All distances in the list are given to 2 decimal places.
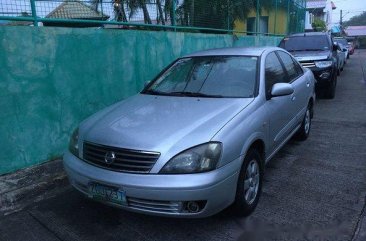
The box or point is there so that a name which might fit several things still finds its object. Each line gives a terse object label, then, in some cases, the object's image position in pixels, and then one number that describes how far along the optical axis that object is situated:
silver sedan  2.84
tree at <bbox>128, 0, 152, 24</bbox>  6.59
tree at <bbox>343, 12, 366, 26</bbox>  108.31
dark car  9.00
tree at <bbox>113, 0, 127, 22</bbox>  6.12
